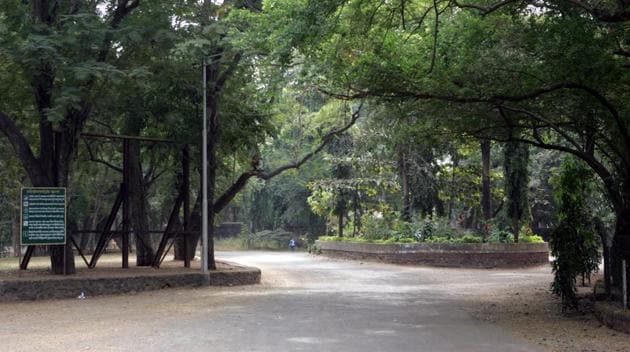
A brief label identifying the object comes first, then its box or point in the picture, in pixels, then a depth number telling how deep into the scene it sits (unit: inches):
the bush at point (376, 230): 1268.2
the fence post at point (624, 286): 462.0
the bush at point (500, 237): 1149.1
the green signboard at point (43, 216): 671.1
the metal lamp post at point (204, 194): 748.6
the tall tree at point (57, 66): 597.6
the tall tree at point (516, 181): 1137.4
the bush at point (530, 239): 1190.9
